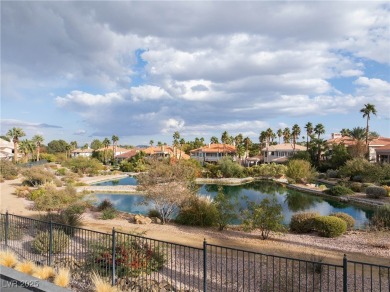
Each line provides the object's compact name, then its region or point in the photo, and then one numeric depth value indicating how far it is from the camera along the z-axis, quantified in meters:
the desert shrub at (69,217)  15.62
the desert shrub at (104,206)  22.33
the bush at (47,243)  10.66
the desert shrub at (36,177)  34.84
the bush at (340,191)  32.75
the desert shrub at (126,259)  8.62
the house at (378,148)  58.63
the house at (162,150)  78.05
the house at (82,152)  111.88
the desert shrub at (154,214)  19.87
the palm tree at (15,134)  62.47
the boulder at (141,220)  18.12
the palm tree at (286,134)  80.88
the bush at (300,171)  42.97
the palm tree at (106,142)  89.54
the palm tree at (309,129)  67.99
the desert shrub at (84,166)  56.78
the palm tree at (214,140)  89.45
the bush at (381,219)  16.17
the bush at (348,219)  17.05
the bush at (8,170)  43.78
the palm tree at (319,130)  65.50
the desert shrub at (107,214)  19.06
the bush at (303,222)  16.03
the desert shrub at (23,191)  28.45
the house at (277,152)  72.75
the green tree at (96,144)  119.03
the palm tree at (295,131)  70.81
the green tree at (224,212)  16.36
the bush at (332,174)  49.40
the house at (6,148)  80.76
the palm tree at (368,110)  55.75
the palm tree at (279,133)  81.88
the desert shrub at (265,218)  14.53
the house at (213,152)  76.88
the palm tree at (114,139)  89.56
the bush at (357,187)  35.33
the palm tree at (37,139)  74.19
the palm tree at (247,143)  76.28
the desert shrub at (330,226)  14.87
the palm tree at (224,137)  78.29
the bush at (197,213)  17.47
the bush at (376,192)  30.58
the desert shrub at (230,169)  52.62
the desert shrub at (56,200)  20.78
